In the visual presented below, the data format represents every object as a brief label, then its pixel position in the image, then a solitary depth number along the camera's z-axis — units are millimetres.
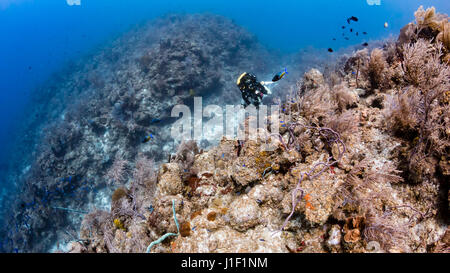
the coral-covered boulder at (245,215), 2639
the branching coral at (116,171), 6539
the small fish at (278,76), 4829
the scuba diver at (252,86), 4936
